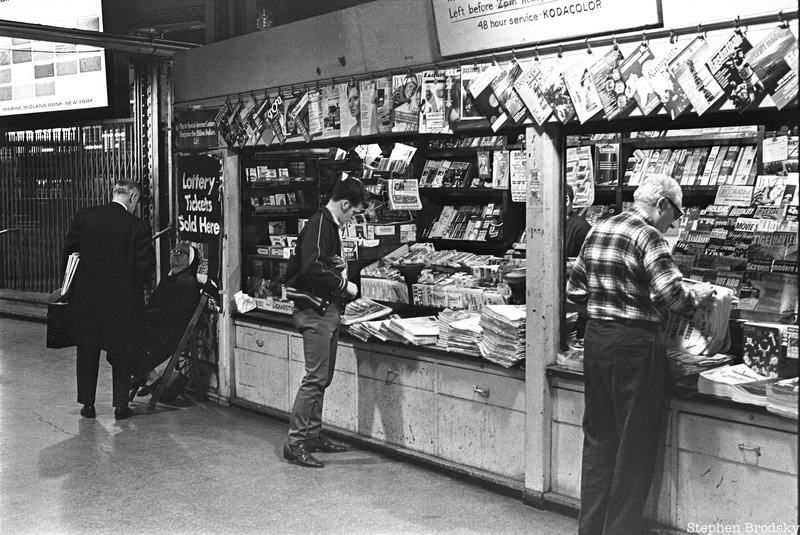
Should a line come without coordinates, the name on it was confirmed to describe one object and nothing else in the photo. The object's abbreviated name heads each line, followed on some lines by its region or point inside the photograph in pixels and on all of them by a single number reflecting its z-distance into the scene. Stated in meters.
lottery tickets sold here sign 7.17
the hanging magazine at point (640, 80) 4.20
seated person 7.12
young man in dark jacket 5.45
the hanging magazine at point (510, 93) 4.78
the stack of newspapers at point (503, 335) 4.92
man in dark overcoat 6.73
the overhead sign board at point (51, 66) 8.77
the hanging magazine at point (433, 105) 5.21
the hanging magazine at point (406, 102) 5.39
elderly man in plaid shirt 4.01
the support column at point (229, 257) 7.05
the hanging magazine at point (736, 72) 3.88
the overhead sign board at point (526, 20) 4.27
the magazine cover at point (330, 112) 5.98
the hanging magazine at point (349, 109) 5.82
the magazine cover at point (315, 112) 6.11
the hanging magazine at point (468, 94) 5.01
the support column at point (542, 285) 4.76
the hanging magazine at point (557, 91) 4.56
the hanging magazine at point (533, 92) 4.67
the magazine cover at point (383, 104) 5.58
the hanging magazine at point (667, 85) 4.10
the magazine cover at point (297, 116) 6.21
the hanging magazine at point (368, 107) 5.70
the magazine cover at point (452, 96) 5.13
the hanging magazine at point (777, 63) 3.74
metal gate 10.49
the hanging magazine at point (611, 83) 4.31
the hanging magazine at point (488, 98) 4.88
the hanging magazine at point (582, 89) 4.43
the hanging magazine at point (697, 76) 4.00
